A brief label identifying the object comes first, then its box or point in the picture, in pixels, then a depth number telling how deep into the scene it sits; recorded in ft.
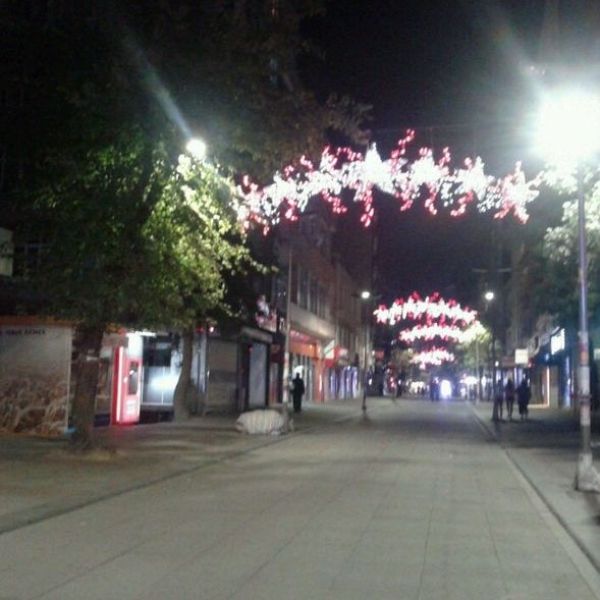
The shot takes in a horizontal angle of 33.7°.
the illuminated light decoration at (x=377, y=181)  60.54
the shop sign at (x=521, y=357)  146.12
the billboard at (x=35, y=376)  81.97
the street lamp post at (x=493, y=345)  153.71
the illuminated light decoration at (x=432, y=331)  175.94
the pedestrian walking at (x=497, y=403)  128.26
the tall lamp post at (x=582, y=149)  53.26
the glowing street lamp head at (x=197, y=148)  61.61
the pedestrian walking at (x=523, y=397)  137.80
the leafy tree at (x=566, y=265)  69.92
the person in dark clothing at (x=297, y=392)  147.45
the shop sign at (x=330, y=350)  225.78
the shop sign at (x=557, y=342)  151.87
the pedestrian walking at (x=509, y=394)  137.49
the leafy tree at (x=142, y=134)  59.67
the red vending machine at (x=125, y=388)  100.73
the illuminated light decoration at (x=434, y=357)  329.52
